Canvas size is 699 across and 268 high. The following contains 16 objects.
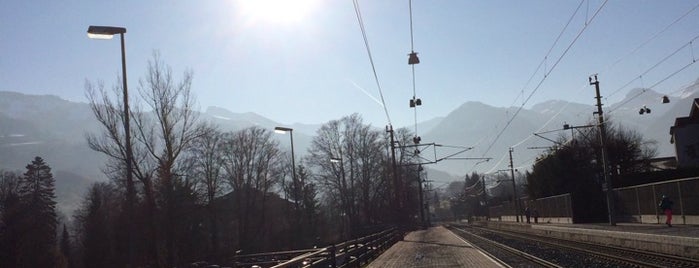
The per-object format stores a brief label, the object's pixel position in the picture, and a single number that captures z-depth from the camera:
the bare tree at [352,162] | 81.25
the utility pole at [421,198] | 79.61
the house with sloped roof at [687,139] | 61.16
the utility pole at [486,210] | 119.76
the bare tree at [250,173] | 73.25
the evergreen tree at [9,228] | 47.19
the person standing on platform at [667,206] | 29.34
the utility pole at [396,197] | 56.20
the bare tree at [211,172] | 64.44
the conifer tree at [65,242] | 75.39
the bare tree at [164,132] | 26.05
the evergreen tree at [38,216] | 51.12
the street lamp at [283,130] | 42.58
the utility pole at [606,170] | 38.63
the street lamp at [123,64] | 18.03
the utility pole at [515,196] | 76.72
